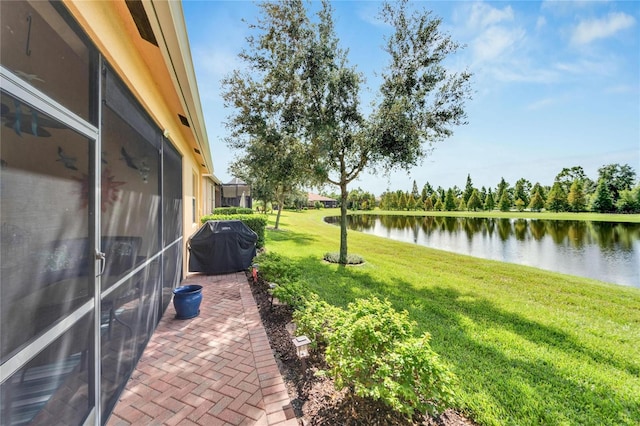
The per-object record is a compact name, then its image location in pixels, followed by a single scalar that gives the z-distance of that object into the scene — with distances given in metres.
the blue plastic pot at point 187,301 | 4.15
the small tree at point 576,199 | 42.50
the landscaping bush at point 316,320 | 2.92
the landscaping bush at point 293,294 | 3.83
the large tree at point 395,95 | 7.39
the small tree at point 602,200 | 41.00
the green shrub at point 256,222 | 9.34
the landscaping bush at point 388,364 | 1.88
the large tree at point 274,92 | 7.45
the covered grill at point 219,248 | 6.62
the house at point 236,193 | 21.66
